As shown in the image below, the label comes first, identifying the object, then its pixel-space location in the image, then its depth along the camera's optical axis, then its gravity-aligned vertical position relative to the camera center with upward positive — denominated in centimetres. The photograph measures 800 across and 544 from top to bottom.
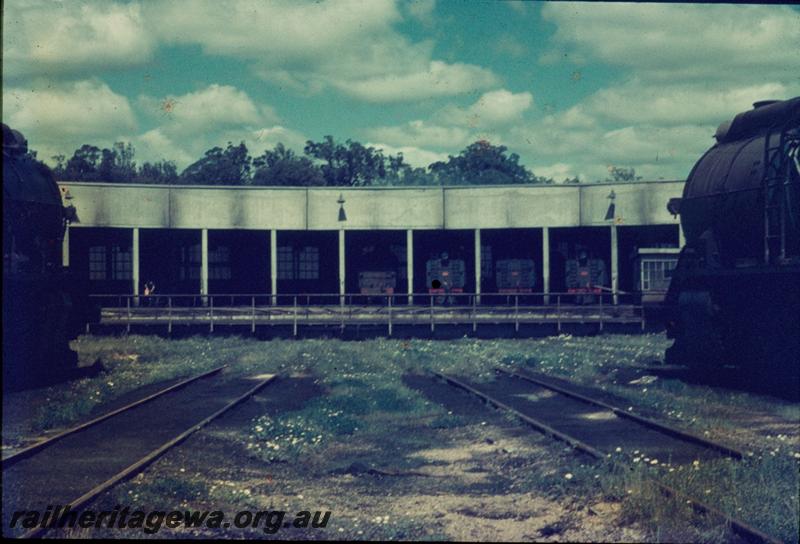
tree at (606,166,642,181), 9642 +1144
